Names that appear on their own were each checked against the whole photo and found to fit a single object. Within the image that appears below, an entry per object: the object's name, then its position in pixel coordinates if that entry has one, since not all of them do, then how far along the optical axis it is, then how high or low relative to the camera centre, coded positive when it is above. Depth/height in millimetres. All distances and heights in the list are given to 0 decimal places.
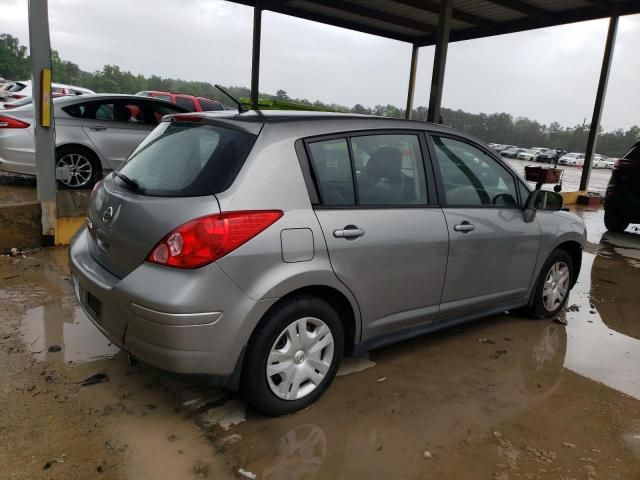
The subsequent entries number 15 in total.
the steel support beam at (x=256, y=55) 12312 +1746
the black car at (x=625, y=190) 7759 -504
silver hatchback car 2297 -585
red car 14742 +608
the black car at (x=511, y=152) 52219 -438
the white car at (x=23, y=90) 12952 +549
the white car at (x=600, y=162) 49472 -682
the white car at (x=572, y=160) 45056 -652
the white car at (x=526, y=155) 50375 -576
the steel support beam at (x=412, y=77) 15445 +1916
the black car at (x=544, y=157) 47462 -650
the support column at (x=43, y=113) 4656 -43
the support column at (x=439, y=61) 9586 +1541
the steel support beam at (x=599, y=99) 10977 +1251
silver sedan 6484 -268
